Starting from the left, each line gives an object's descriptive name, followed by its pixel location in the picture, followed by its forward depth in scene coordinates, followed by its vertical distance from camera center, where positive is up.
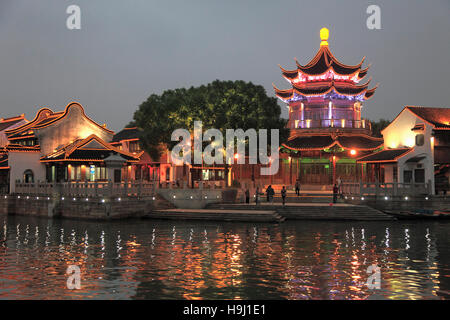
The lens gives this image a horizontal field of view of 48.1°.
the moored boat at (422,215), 33.75 -2.31
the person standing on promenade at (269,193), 37.06 -0.89
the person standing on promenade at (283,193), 35.41 -0.85
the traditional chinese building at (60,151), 44.91 +2.86
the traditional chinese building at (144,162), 53.25 +1.99
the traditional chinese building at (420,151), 42.59 +2.53
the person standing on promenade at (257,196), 35.91 -1.07
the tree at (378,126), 72.33 +8.20
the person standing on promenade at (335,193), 36.41 -0.88
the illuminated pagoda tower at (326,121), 51.62 +6.48
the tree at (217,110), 42.00 +6.13
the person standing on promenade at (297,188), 40.75 -0.61
